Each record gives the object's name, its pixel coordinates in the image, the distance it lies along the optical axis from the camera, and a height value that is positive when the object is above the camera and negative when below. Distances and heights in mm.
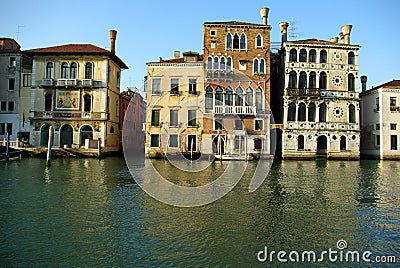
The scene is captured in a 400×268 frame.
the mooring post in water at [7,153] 24427 -739
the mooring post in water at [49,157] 21147 -863
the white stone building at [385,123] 32906 +2460
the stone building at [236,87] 30641 +5390
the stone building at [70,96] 31172 +4471
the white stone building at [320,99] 31719 +4459
